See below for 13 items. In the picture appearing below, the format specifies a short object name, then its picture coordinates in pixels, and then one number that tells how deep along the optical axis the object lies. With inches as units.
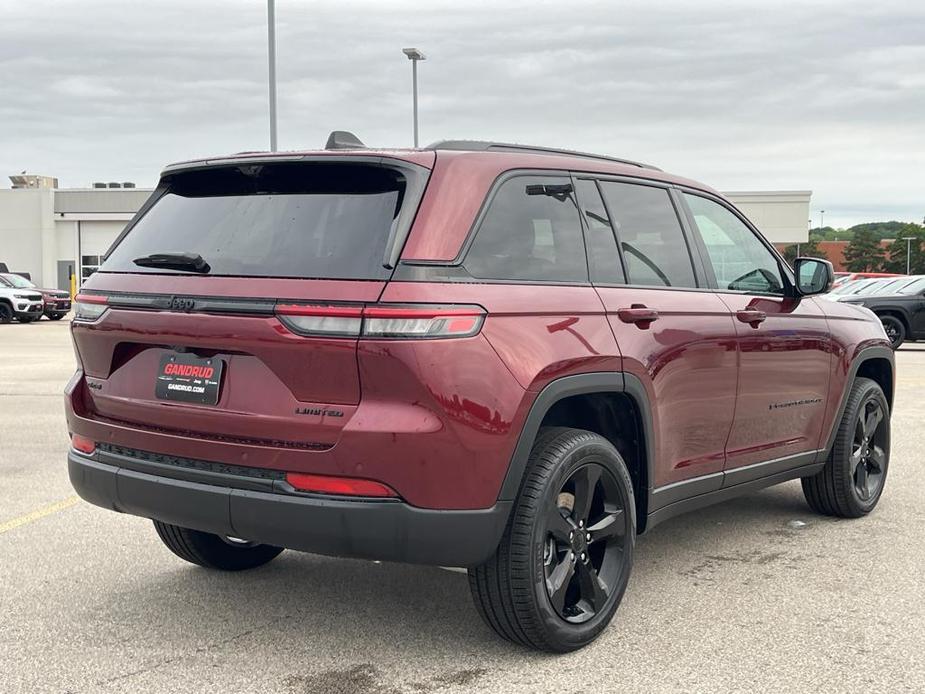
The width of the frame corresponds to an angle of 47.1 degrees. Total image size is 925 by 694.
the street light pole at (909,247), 3550.7
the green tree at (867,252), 3934.5
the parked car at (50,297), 1205.7
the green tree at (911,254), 3683.6
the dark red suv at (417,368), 134.0
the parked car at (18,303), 1149.1
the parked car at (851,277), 1049.6
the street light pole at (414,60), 1144.2
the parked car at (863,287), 850.8
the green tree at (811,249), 3619.6
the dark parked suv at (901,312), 800.9
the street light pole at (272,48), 800.3
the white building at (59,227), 2183.8
